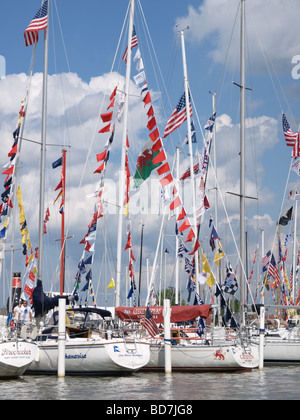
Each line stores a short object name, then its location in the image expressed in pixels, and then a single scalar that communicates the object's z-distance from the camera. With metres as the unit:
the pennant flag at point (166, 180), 32.75
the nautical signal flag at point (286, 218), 44.94
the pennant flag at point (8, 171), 32.84
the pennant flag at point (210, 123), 40.59
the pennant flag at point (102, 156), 33.66
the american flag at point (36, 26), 33.94
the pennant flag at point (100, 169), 33.43
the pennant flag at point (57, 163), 37.91
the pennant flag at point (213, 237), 35.28
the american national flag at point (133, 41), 34.53
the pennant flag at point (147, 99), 33.69
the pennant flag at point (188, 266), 42.93
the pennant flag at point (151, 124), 33.03
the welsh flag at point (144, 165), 33.16
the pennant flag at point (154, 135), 32.91
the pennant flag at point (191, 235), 32.81
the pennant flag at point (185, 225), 32.72
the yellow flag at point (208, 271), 33.84
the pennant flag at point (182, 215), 33.28
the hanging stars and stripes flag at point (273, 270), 43.69
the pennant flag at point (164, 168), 32.81
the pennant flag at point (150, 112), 33.25
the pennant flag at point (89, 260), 32.75
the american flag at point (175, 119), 36.31
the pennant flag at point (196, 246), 33.62
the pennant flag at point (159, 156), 32.81
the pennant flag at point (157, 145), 32.84
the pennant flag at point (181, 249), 41.21
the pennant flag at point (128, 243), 35.31
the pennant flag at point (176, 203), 33.22
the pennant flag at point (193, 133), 39.19
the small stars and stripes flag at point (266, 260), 45.03
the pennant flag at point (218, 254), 34.62
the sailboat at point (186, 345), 31.20
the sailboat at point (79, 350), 28.47
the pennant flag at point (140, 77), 34.28
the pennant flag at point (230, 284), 34.31
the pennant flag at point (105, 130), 33.28
